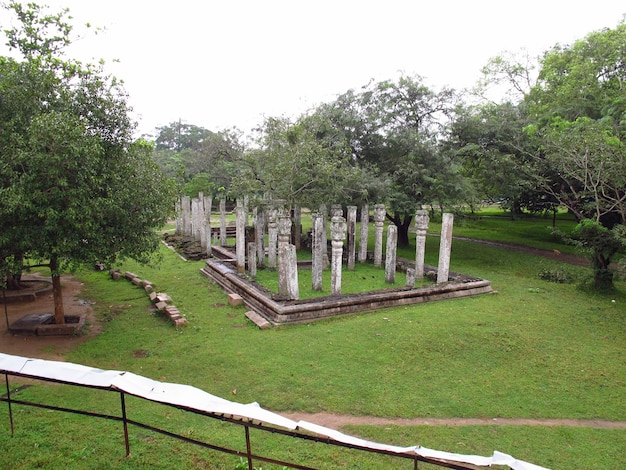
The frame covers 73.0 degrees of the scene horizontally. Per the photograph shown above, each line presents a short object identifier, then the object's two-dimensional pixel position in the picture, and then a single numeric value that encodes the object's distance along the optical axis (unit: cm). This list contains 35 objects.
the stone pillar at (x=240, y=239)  1355
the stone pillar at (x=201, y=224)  1773
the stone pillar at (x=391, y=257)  1256
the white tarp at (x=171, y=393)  309
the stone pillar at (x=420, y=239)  1249
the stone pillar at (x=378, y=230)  1411
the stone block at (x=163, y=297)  1080
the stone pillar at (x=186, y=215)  2180
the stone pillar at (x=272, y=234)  1423
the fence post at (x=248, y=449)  375
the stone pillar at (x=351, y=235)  1464
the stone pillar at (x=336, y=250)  1074
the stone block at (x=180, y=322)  918
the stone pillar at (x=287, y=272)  1030
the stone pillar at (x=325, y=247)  1505
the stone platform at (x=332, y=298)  944
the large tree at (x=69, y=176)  721
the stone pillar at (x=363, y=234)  1531
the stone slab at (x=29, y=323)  882
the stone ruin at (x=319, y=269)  990
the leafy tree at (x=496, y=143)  1647
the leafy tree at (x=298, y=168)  1527
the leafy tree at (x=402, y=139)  1581
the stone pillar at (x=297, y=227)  1736
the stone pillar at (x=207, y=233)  1730
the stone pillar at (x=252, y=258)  1328
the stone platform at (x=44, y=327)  873
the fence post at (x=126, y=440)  457
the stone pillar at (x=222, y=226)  1930
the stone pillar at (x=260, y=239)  1473
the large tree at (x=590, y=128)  1125
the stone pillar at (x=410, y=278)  1173
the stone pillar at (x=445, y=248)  1211
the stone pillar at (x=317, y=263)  1149
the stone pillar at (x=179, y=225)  2361
